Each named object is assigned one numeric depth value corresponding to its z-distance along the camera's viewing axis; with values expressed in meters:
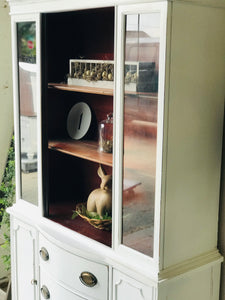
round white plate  2.64
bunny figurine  2.36
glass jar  2.35
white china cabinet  1.80
